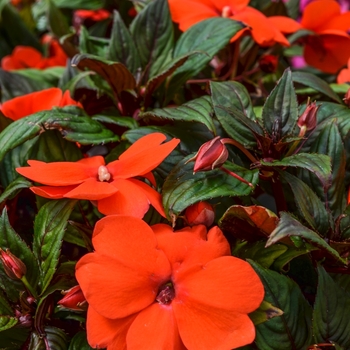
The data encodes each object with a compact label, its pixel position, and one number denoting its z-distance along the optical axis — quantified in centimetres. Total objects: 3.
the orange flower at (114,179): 34
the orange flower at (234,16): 45
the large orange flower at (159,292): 32
